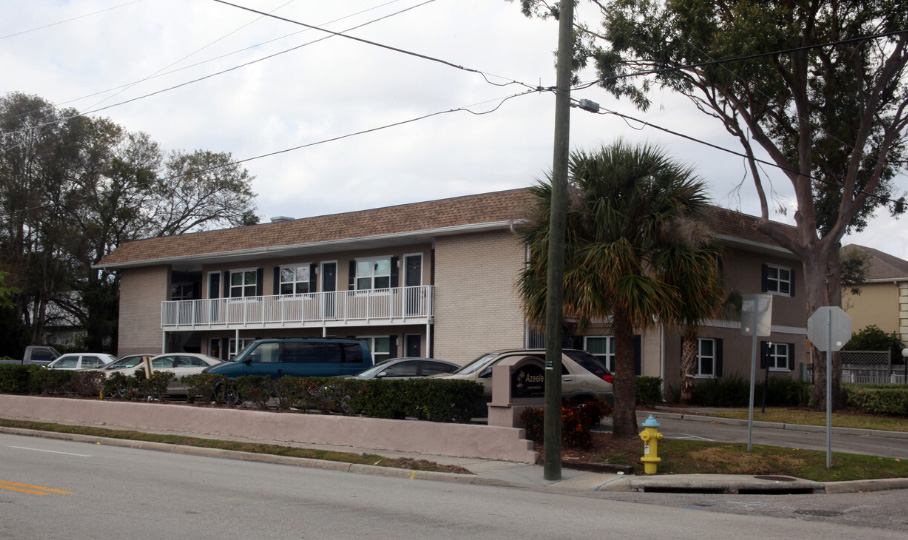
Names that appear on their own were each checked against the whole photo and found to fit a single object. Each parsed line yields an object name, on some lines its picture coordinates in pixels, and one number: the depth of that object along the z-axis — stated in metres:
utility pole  12.87
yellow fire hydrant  13.23
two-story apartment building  27.05
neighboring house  46.97
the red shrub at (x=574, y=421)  14.61
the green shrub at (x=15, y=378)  24.68
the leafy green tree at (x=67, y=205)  44.25
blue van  23.06
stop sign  13.85
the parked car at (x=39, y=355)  36.44
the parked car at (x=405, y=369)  19.81
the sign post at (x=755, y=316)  14.82
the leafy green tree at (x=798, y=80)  22.56
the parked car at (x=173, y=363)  25.62
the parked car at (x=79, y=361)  29.89
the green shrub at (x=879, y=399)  23.95
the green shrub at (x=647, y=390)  25.31
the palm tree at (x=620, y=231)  14.81
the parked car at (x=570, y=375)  17.47
